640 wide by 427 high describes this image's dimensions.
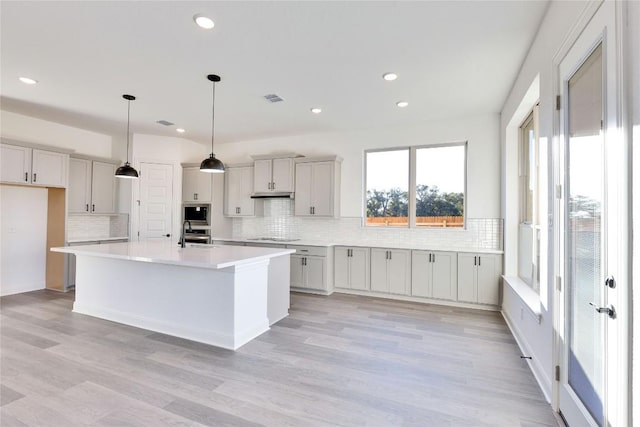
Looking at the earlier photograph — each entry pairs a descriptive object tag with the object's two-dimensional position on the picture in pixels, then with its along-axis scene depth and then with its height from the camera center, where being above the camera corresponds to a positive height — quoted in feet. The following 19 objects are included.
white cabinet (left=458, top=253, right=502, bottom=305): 14.34 -2.76
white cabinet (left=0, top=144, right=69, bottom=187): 15.05 +2.54
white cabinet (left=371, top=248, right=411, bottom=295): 16.02 -2.77
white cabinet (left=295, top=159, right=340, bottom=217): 18.13 +1.80
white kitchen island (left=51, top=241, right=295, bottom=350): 10.32 -2.76
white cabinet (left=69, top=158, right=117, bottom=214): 18.22 +1.81
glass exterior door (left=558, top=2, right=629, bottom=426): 4.43 -0.26
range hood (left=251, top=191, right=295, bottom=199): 19.03 +1.43
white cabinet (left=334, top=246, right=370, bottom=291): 16.98 -2.80
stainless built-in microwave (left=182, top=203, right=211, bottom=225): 20.83 +0.19
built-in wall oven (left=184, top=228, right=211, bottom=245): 20.45 -1.29
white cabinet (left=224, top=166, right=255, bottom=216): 20.34 +1.74
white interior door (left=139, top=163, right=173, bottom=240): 19.74 +1.03
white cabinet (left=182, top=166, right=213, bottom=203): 20.71 +2.15
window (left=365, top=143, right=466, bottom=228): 16.72 +1.87
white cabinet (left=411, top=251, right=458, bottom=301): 15.10 -2.78
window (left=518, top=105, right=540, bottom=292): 10.91 +0.66
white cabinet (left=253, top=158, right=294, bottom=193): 19.10 +2.66
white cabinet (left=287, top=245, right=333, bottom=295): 17.13 -2.90
